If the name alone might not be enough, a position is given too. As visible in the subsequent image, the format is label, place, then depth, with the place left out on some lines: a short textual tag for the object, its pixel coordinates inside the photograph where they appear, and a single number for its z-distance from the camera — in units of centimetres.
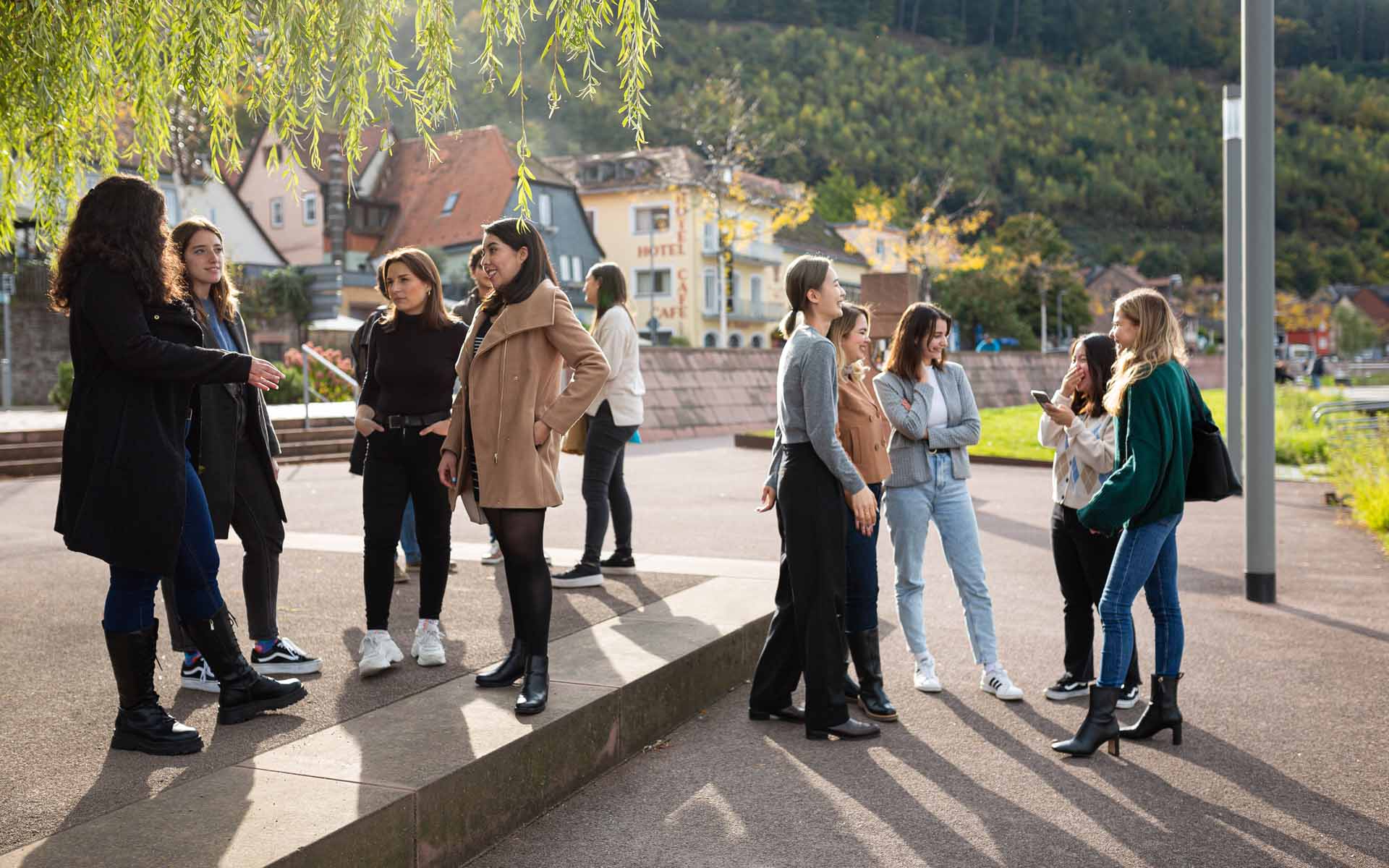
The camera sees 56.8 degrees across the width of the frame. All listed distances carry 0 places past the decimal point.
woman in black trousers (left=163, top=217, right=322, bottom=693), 492
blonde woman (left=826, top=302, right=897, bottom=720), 532
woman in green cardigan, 471
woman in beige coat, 466
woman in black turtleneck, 524
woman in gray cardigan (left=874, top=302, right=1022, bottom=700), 574
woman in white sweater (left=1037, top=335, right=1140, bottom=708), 542
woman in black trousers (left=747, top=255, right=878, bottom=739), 478
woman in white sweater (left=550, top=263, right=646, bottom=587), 750
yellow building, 6206
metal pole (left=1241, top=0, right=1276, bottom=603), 798
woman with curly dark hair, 391
